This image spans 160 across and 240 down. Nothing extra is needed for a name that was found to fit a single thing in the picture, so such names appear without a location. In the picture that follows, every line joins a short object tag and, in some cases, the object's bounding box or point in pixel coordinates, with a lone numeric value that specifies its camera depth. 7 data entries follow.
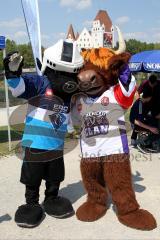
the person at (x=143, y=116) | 6.73
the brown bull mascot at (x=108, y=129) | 3.51
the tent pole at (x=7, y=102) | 6.67
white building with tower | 83.88
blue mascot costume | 3.53
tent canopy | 10.96
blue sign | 6.26
